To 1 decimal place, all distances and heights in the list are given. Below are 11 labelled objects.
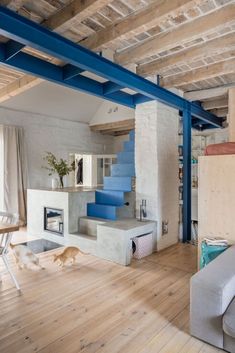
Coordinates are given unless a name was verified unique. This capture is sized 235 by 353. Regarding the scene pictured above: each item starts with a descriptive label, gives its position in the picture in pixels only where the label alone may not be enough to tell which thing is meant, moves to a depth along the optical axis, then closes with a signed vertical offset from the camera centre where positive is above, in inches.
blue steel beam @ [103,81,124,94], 154.3 +52.2
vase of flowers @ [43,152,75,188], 216.2 +3.2
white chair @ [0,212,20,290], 108.5 -28.6
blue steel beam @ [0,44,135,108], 116.2 +51.4
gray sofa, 72.8 -40.8
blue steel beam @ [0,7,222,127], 86.1 +49.7
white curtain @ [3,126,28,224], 226.2 +1.0
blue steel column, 188.5 -4.8
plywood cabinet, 111.4 -12.2
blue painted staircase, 181.8 -13.0
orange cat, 137.6 -46.0
